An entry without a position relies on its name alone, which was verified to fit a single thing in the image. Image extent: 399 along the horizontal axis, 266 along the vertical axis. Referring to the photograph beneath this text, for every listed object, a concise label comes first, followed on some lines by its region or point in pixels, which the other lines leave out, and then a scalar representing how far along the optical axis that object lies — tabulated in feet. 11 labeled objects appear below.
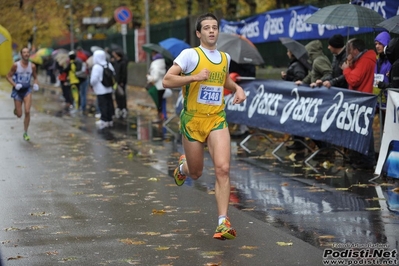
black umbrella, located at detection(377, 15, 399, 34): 38.65
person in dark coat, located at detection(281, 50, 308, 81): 52.72
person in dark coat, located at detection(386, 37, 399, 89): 38.88
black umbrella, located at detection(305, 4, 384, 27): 44.96
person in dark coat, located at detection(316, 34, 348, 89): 46.70
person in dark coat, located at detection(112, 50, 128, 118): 83.56
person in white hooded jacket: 73.00
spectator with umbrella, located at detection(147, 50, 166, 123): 74.23
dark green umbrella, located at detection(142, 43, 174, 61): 74.61
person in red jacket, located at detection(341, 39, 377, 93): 44.68
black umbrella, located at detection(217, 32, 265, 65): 58.08
